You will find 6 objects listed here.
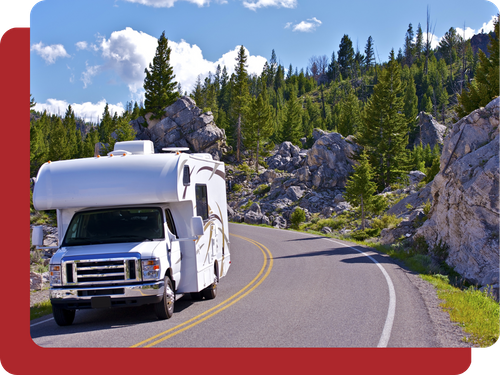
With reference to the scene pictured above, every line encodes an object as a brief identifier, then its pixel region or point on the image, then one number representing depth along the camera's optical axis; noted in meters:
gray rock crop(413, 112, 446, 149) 85.69
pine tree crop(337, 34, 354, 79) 146.66
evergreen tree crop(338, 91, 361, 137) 78.38
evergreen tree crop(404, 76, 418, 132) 88.75
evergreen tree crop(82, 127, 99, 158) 81.12
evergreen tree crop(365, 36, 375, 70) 154.12
